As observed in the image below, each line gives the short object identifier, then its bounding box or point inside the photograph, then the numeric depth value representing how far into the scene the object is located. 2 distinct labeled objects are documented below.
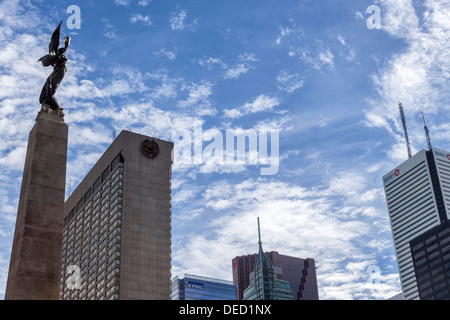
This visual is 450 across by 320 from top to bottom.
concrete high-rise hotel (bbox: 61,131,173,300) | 169.75
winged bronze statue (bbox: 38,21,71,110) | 29.98
